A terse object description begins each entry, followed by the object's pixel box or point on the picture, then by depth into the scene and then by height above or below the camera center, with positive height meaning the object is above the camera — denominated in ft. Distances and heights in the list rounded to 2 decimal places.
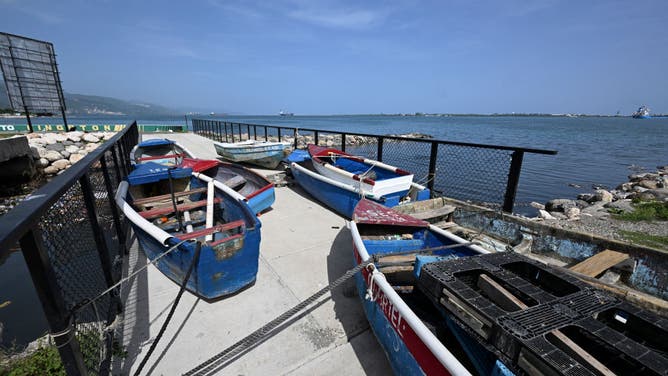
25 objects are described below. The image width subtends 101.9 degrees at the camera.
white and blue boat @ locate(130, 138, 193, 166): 23.81 -3.88
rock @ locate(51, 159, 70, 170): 34.83 -6.65
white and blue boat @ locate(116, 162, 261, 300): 8.57 -4.39
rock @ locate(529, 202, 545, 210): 29.17 -8.92
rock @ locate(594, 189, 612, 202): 29.15 -7.86
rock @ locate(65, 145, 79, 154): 37.80 -5.21
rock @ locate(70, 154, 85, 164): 36.50 -6.05
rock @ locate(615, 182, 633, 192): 35.79 -8.38
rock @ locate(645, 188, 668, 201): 26.58 -7.11
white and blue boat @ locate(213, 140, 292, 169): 29.12 -4.00
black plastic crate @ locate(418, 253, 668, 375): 4.17 -3.45
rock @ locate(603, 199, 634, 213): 21.30 -6.90
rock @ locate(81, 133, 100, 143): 44.60 -4.29
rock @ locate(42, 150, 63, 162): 35.19 -5.71
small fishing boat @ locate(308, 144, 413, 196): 15.39 -3.64
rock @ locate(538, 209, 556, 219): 22.19 -7.71
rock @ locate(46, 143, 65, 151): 37.70 -4.95
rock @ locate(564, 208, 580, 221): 21.58 -7.47
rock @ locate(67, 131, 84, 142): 42.80 -3.89
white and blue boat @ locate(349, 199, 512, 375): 5.05 -4.44
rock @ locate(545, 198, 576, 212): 26.71 -8.17
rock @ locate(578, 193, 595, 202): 31.22 -8.76
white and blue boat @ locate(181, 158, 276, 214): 16.12 -4.23
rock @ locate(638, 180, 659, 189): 35.27 -7.77
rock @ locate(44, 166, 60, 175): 34.28 -7.30
